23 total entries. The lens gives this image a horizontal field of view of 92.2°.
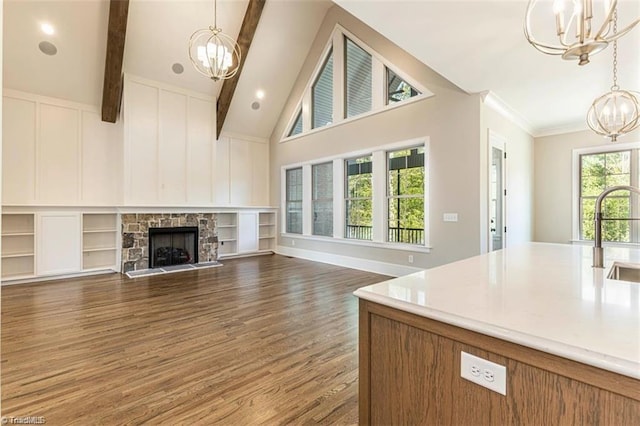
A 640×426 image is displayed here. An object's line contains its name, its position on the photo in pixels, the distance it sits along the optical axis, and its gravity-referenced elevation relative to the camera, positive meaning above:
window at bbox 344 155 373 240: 6.25 +0.31
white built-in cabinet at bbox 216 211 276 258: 8.00 -0.54
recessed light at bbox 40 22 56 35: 5.06 +3.06
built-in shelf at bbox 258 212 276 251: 8.73 -0.50
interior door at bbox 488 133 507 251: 4.79 +0.31
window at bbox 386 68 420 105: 5.45 +2.24
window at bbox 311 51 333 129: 7.11 +2.76
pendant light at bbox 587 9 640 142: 3.19 +1.10
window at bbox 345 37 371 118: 6.17 +2.76
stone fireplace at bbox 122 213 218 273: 6.29 -0.42
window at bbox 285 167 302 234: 8.09 +0.31
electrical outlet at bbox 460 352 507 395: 0.98 -0.53
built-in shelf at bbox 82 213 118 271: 6.18 -0.57
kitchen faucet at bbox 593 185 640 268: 1.77 -0.17
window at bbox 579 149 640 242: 5.41 +0.42
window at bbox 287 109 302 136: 8.00 +2.28
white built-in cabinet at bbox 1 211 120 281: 5.44 -0.58
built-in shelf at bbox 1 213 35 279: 5.39 -0.59
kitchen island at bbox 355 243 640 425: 0.84 -0.43
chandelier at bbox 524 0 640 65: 1.82 +1.12
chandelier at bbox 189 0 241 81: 4.25 +2.17
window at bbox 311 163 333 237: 7.16 +0.34
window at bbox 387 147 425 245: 5.39 +0.31
